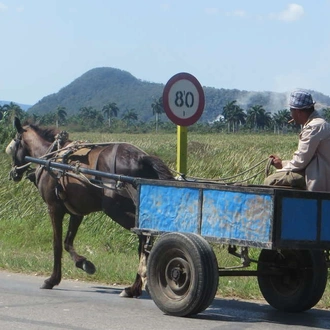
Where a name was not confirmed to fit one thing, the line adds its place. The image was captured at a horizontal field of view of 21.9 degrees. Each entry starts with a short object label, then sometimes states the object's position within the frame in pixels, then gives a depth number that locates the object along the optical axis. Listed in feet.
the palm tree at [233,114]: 484.33
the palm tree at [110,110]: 617.21
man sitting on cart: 25.75
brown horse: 32.30
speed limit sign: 34.96
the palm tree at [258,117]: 483.10
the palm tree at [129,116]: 559.38
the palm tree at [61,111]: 496.56
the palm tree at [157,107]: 549.54
